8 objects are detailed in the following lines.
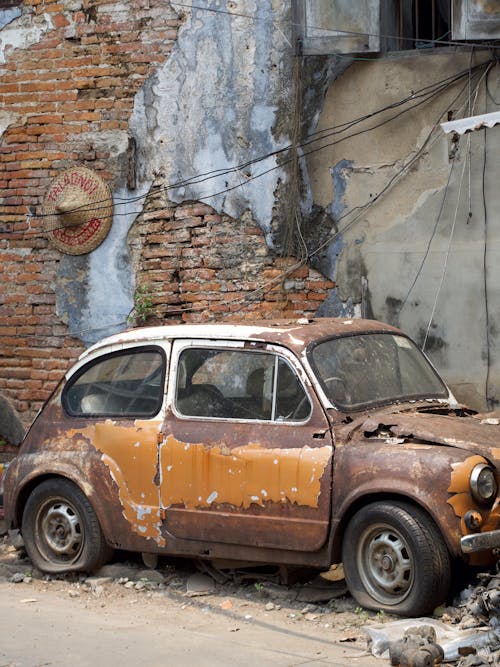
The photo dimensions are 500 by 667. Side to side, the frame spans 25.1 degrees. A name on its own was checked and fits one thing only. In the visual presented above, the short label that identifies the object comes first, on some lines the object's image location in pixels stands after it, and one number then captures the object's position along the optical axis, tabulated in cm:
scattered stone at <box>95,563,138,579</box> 777
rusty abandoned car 634
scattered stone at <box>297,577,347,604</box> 692
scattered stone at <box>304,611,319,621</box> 666
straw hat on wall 1132
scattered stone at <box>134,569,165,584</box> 766
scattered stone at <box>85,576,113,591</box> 761
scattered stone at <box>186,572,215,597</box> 736
